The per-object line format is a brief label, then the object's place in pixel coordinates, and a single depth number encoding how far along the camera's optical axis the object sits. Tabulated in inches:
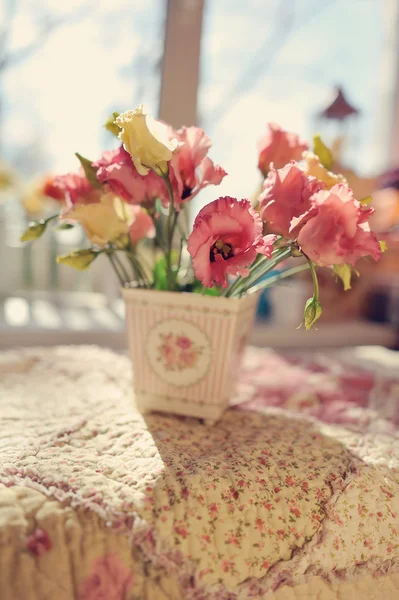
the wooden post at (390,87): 93.9
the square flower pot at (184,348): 30.1
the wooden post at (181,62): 69.8
